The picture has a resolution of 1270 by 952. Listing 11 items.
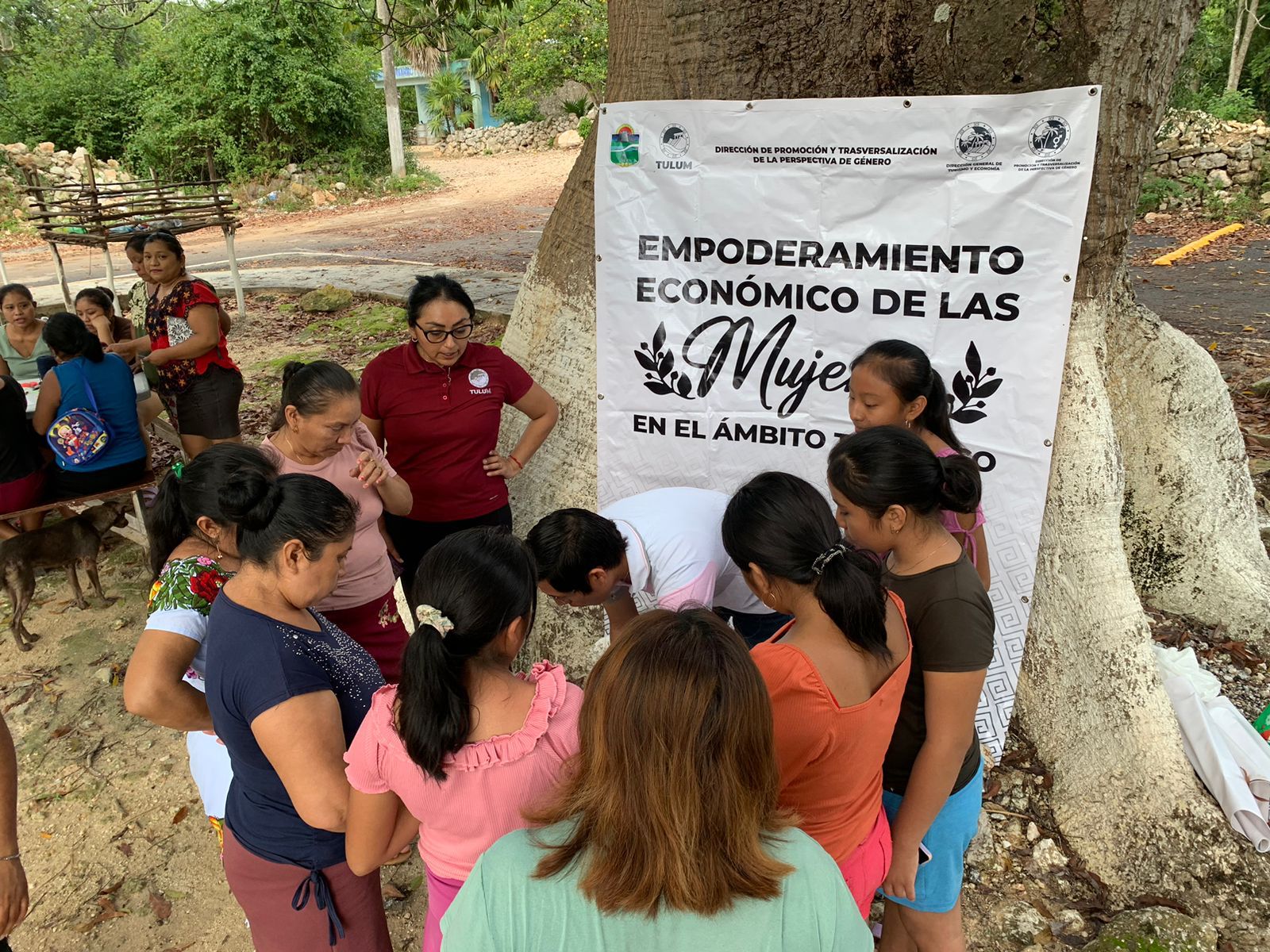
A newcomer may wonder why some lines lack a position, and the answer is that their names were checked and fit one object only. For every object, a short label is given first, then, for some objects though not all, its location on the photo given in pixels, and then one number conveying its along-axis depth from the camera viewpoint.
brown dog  4.31
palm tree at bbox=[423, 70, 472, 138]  34.22
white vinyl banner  2.65
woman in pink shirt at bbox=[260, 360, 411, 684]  2.66
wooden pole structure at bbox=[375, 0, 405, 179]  21.70
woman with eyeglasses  3.00
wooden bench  4.53
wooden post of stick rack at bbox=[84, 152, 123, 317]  7.53
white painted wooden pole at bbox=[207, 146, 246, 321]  9.44
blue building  36.44
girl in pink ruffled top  1.47
